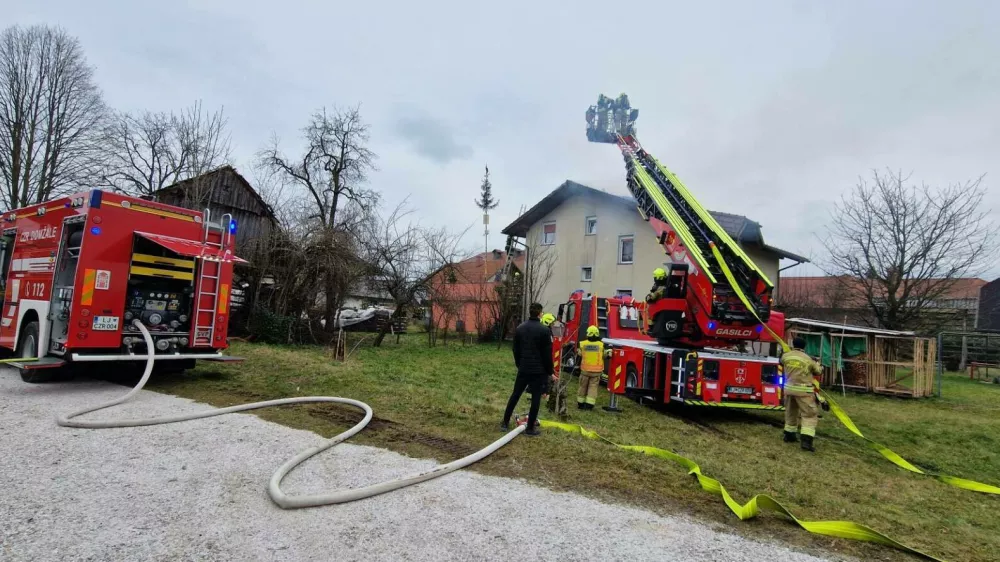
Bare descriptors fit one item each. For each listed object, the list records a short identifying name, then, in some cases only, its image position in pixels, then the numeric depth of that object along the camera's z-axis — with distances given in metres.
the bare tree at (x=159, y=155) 20.53
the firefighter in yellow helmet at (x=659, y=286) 9.55
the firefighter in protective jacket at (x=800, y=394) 7.13
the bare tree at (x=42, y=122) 20.84
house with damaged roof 24.20
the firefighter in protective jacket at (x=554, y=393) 7.81
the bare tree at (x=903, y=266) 19.50
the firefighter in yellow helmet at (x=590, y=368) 8.62
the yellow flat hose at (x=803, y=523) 3.64
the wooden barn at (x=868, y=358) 14.07
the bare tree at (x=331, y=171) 23.25
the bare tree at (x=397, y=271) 19.86
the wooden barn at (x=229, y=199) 19.62
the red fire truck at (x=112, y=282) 7.73
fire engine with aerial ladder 8.38
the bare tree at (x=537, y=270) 25.42
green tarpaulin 14.72
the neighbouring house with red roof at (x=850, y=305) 20.36
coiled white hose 3.83
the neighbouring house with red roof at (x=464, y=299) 21.27
